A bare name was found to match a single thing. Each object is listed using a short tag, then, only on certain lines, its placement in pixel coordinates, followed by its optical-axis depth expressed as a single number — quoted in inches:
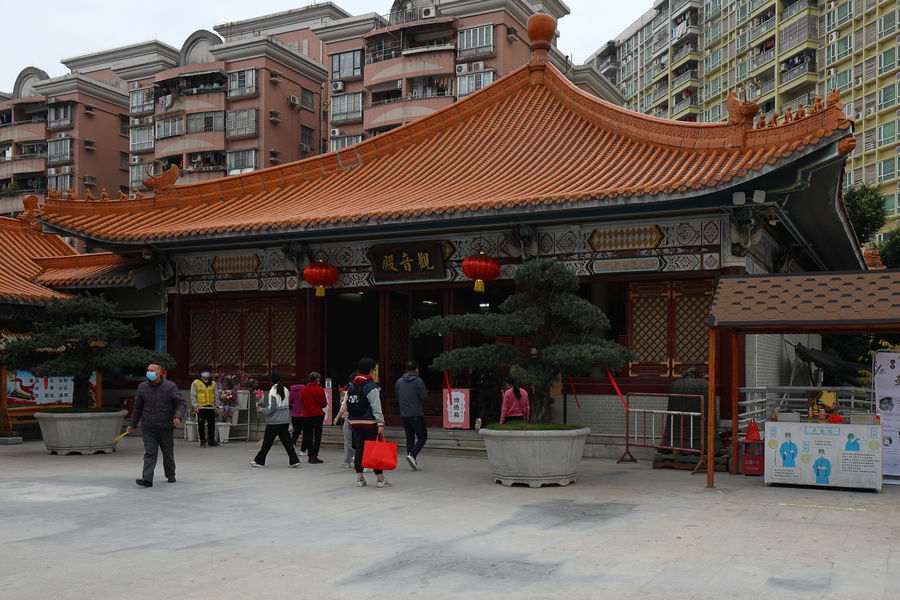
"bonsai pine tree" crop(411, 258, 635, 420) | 409.1
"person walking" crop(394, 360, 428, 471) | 460.4
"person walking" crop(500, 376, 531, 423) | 477.4
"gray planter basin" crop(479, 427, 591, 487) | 401.4
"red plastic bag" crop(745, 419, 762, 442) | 437.4
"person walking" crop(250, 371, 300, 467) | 478.9
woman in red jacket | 502.0
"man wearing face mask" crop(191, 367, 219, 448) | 600.7
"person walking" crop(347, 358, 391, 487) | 410.6
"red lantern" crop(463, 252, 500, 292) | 549.0
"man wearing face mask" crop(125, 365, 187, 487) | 409.4
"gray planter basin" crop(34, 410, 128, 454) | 536.7
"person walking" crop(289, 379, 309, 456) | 513.7
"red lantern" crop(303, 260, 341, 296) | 606.2
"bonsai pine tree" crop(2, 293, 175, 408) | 542.6
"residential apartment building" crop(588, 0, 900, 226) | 1688.0
